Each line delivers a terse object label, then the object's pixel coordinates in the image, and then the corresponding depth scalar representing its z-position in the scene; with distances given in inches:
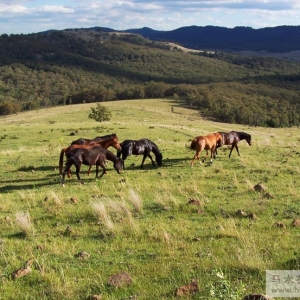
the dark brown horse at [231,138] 785.6
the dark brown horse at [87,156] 564.4
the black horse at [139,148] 699.4
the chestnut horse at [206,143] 687.7
